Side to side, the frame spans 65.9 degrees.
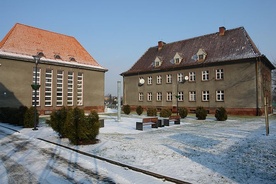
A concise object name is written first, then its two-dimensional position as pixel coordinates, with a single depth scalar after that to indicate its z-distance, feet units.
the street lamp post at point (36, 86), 46.20
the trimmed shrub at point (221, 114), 67.39
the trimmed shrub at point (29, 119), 49.16
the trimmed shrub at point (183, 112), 76.02
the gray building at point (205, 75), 86.94
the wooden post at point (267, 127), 37.78
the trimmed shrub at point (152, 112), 81.41
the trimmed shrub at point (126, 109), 96.99
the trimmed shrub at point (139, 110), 93.50
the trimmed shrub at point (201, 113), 70.64
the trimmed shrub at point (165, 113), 74.31
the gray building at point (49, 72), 80.59
